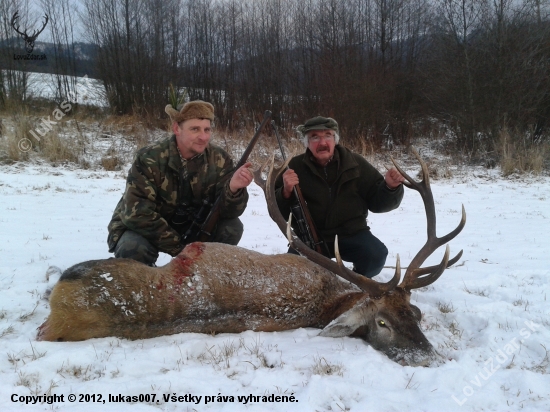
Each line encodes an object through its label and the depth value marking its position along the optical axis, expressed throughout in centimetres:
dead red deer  279
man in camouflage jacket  381
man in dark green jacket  436
